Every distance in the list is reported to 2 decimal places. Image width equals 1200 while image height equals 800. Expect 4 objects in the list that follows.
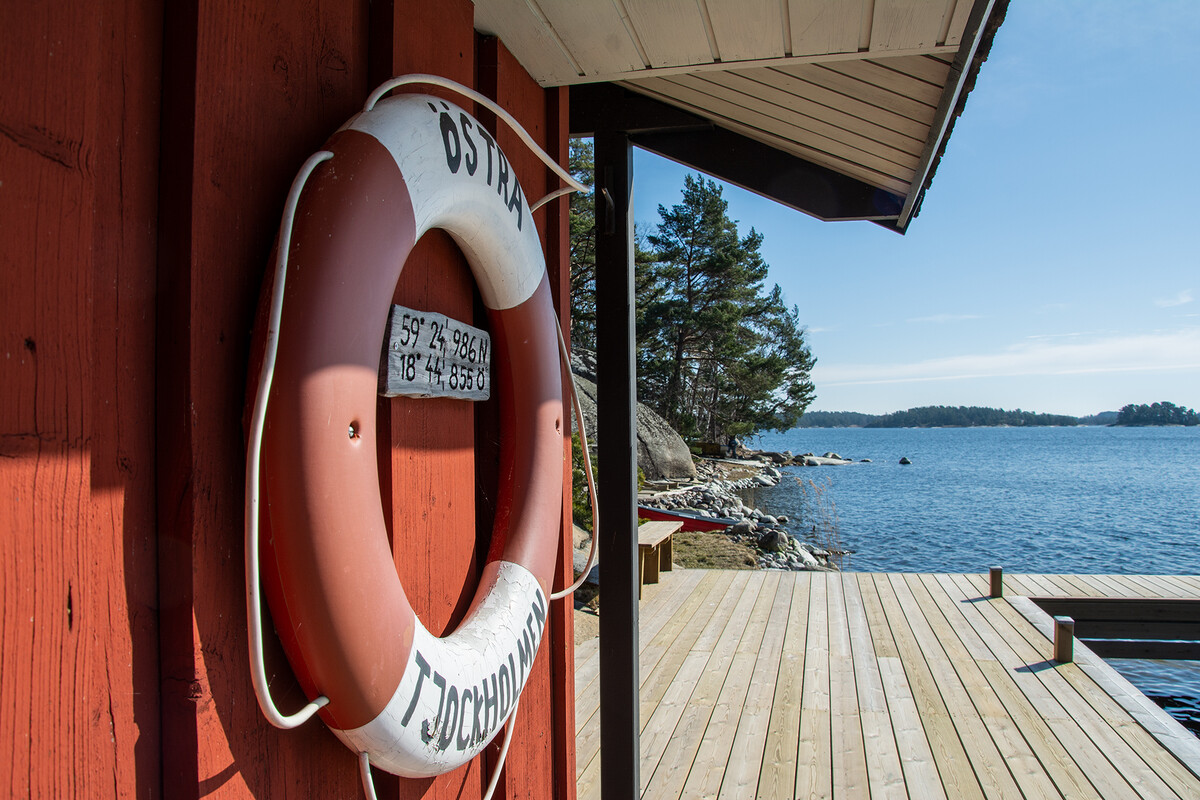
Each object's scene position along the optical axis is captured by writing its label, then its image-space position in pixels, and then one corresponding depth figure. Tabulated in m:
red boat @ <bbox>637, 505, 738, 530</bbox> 9.30
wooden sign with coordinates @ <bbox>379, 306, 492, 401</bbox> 0.82
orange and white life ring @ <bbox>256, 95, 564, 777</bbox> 0.63
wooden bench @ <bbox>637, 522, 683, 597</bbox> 4.88
